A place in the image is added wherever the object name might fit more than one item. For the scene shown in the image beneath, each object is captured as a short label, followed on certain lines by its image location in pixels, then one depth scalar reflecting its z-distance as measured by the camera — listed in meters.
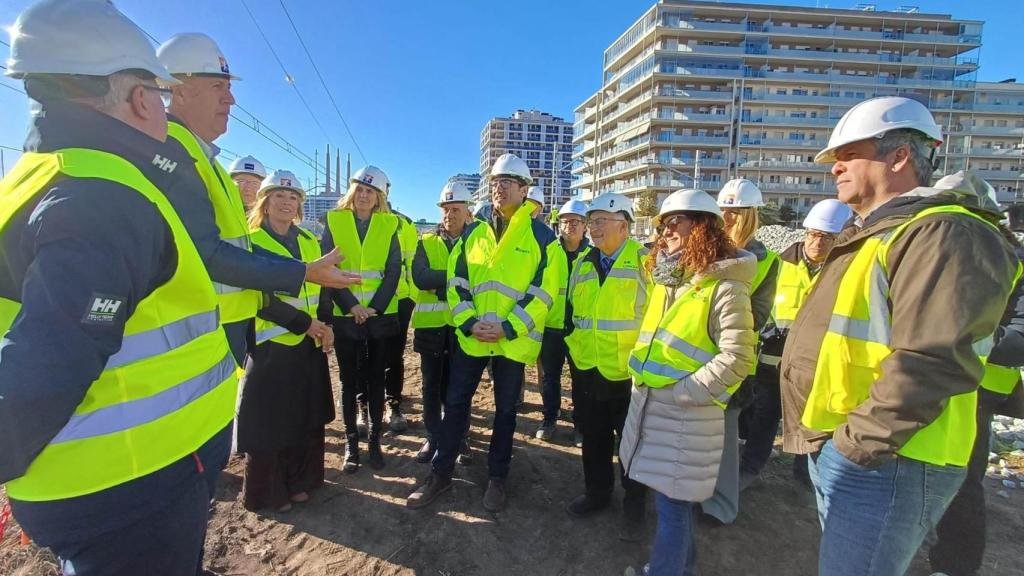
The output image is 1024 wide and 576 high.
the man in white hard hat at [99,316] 1.04
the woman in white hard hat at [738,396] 2.91
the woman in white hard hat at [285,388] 3.09
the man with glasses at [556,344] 4.59
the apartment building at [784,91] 55.44
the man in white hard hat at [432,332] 4.05
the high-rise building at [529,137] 127.99
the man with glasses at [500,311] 3.27
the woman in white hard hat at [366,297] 3.84
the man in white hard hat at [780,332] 3.65
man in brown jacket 1.32
